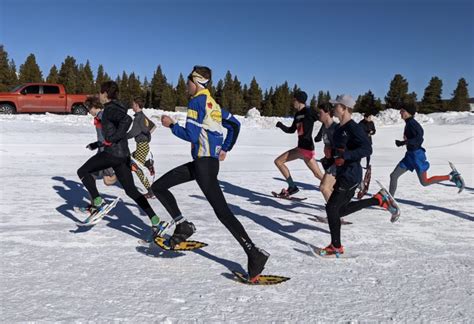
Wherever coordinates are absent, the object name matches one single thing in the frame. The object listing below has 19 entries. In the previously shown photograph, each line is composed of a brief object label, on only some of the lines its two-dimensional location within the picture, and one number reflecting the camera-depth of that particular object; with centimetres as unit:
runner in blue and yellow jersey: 380
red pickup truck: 2272
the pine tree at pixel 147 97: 8982
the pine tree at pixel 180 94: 8134
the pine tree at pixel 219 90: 8581
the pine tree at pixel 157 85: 8606
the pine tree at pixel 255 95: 8806
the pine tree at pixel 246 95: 8962
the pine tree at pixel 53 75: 7784
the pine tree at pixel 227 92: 8281
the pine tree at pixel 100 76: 9412
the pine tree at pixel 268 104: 8450
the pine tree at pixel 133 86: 9054
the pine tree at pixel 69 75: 7450
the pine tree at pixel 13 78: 6919
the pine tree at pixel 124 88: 8988
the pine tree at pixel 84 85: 7650
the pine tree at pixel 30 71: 7325
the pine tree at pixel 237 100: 7992
